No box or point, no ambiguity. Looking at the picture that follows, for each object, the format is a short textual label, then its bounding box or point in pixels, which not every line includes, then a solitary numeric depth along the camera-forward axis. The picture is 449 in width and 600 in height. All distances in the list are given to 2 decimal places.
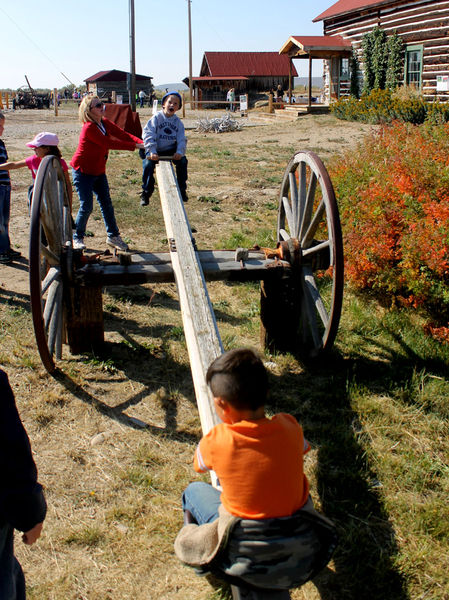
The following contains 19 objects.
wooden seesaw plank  2.73
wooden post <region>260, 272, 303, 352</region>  4.57
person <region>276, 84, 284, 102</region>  39.89
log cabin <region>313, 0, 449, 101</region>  19.27
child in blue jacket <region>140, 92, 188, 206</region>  6.82
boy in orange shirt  1.99
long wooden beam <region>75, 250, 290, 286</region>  4.16
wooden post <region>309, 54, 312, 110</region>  26.45
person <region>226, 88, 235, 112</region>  38.55
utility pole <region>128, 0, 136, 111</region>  24.09
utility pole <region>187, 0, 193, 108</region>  43.01
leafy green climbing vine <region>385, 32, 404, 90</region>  21.23
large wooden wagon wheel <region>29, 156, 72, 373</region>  3.57
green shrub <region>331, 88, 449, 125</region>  16.62
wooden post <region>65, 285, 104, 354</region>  4.41
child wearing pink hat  5.27
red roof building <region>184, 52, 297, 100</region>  49.38
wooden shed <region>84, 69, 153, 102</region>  59.49
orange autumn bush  4.89
